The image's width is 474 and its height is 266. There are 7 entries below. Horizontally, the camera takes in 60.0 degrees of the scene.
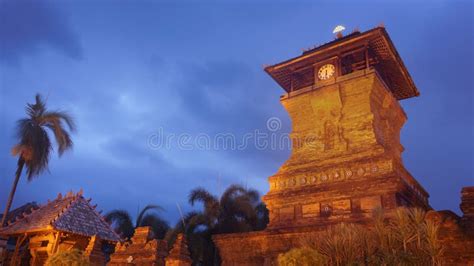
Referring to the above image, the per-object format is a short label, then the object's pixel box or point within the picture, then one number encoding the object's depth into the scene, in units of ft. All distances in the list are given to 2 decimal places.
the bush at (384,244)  33.76
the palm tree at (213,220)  83.51
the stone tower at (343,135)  57.41
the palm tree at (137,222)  100.01
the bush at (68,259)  40.11
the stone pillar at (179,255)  43.39
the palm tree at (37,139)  65.46
